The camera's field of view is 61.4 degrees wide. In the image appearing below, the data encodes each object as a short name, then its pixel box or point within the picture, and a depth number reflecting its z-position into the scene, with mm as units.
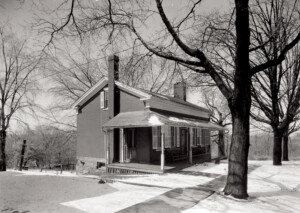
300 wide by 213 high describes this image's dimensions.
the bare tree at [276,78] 15375
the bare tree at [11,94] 20953
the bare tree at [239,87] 7301
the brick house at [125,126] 15055
